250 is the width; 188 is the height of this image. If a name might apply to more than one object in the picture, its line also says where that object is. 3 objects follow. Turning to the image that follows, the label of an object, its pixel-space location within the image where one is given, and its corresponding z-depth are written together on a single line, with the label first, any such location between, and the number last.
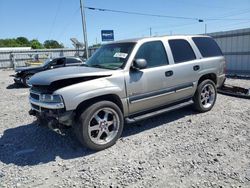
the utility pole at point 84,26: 18.58
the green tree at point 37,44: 70.04
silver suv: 3.69
